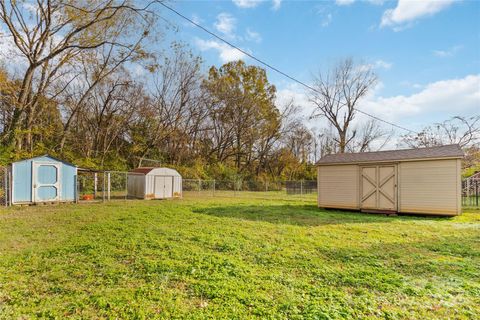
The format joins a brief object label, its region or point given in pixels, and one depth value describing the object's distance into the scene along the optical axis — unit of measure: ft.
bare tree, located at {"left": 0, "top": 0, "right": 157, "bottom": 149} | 46.55
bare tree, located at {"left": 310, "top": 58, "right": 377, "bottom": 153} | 88.33
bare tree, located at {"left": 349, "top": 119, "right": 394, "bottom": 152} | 105.60
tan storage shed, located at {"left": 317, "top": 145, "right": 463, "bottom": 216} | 31.22
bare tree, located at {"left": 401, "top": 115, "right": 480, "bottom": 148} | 69.72
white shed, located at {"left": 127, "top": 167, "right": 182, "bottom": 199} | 50.99
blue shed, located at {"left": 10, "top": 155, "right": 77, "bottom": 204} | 36.40
